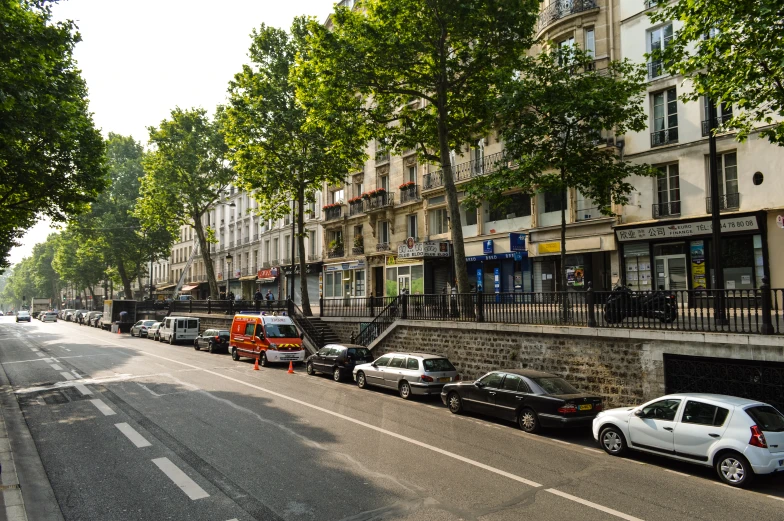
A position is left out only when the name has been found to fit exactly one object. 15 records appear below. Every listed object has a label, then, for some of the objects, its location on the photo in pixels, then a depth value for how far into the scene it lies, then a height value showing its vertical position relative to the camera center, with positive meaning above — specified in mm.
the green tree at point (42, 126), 14516 +6023
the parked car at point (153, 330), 37062 -2364
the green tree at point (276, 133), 28578 +9263
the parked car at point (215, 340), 27828 -2320
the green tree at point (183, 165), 39094 +10230
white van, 33500 -2080
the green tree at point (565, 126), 16062 +5442
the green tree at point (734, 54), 11211 +5545
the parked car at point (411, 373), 14961 -2382
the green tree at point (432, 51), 18938 +9471
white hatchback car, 7879 -2384
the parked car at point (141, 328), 39844 -2308
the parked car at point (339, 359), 18250 -2319
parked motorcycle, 12469 -323
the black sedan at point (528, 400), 11047 -2451
